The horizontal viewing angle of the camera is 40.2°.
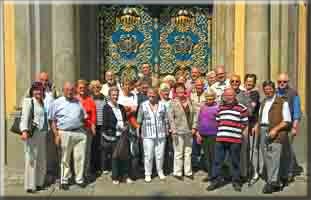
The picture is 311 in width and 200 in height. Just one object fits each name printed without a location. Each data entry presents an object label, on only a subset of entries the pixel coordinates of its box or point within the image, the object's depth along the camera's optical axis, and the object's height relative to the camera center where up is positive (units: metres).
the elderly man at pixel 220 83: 6.64 +0.21
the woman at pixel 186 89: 6.69 +0.12
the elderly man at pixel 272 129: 6.13 -0.48
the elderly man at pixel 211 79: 6.81 +0.28
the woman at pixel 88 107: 6.43 -0.16
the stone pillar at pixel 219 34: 8.64 +1.29
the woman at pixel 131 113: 6.59 -0.26
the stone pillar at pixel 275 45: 7.63 +0.93
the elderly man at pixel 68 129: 6.23 -0.48
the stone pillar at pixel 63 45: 7.28 +0.89
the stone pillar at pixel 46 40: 7.41 +0.99
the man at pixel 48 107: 6.45 -0.19
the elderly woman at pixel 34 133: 6.07 -0.53
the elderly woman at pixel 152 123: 6.46 -0.41
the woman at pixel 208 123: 6.37 -0.40
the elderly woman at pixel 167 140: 6.54 -0.69
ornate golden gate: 8.83 +1.22
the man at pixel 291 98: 6.31 -0.02
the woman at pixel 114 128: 6.47 -0.49
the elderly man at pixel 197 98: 6.64 -0.03
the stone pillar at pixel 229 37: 8.30 +1.19
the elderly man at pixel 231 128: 6.15 -0.46
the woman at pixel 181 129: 6.49 -0.50
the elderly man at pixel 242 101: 6.40 -0.07
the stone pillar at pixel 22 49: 7.34 +0.82
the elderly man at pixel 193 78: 7.13 +0.31
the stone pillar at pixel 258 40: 7.45 +0.99
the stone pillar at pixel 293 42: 7.68 +0.98
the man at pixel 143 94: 6.66 +0.04
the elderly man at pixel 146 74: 7.28 +0.39
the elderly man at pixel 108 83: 6.86 +0.22
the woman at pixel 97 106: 6.60 -0.15
